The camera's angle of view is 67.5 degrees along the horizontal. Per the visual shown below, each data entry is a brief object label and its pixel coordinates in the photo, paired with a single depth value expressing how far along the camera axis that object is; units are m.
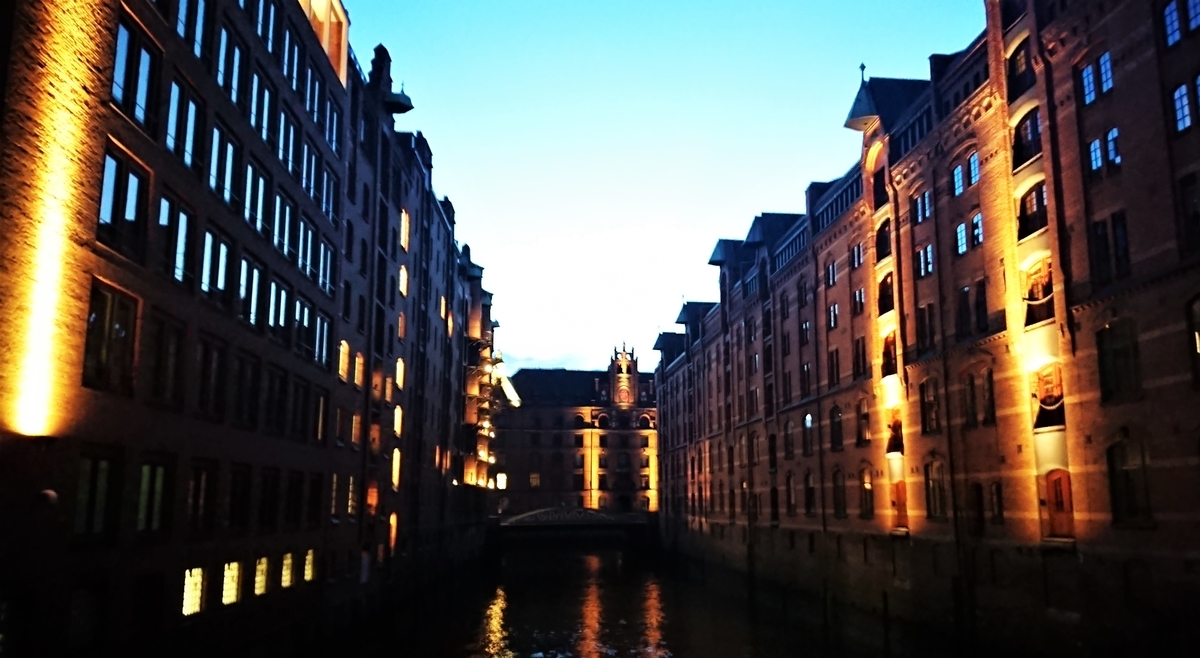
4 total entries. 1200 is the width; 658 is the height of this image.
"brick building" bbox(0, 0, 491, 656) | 17.25
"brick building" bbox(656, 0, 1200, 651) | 23.72
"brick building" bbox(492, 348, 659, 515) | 130.75
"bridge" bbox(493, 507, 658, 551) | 98.06
